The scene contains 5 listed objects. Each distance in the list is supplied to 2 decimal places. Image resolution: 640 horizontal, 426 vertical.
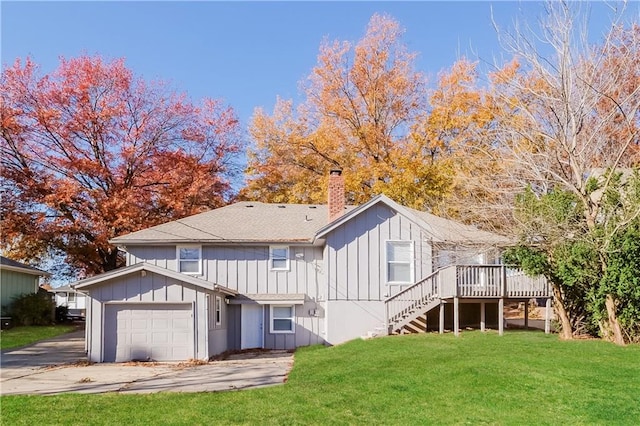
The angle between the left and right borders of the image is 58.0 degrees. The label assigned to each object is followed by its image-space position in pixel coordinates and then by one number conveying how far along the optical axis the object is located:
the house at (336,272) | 19.69
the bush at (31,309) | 28.80
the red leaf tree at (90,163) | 27.36
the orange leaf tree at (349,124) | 30.75
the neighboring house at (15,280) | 28.70
